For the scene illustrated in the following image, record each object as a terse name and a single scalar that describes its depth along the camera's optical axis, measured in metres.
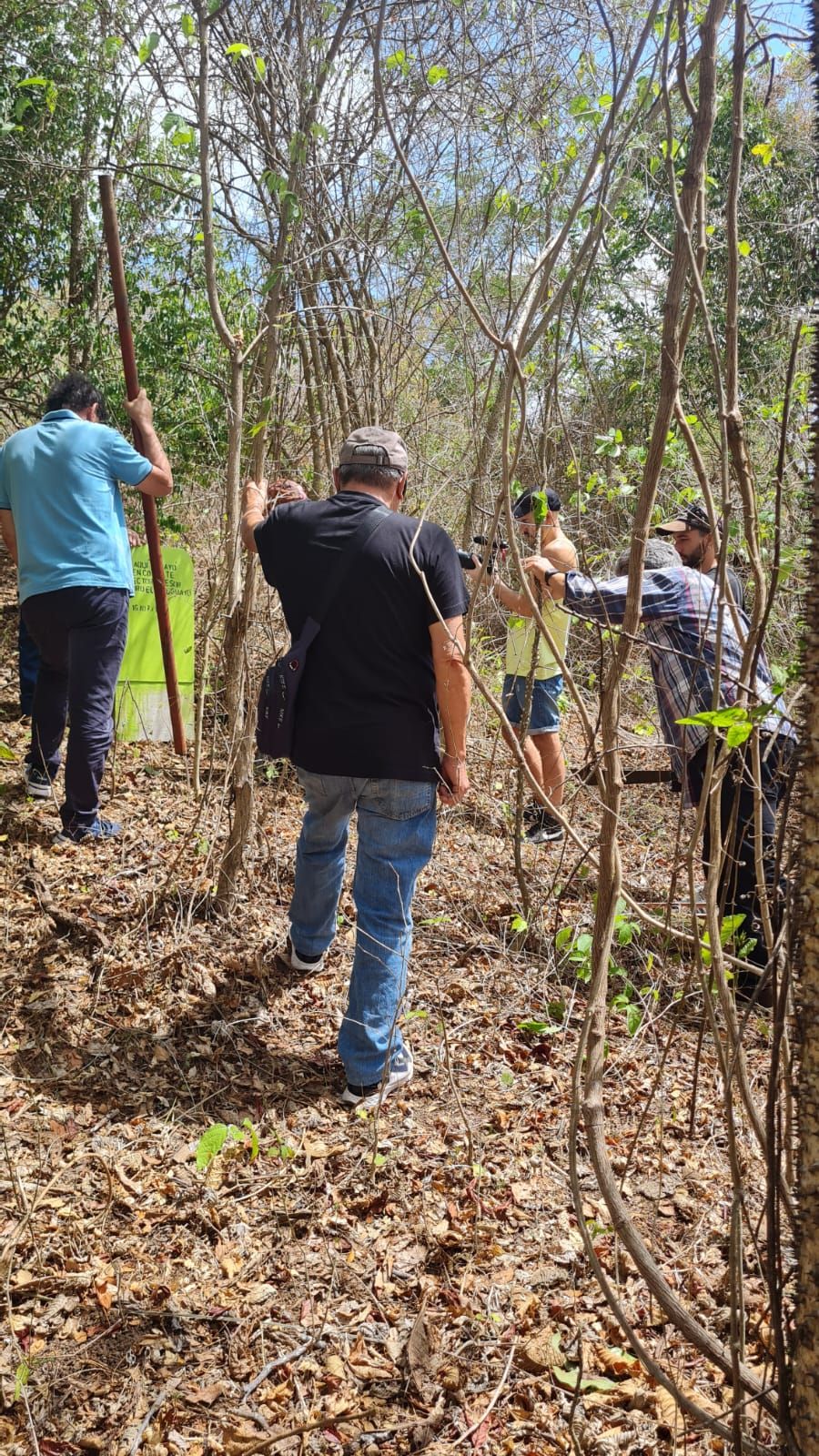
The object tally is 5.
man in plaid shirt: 3.43
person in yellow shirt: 4.25
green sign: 5.36
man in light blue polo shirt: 4.12
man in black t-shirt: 2.78
